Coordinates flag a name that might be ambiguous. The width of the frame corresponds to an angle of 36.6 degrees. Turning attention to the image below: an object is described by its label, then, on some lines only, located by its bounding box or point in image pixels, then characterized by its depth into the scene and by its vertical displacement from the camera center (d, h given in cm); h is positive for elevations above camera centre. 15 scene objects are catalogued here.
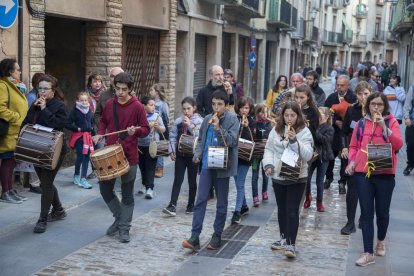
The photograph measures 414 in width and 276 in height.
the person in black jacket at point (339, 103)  933 -52
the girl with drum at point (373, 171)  614 -99
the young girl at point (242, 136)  780 -92
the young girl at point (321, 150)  789 -108
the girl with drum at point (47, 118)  680 -66
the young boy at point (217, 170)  646 -109
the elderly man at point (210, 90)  930 -38
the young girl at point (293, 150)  610 -89
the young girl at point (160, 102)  964 -61
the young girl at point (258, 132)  845 -89
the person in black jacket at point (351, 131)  739 -79
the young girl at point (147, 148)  888 -122
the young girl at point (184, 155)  793 -116
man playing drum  662 -74
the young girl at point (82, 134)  932 -112
